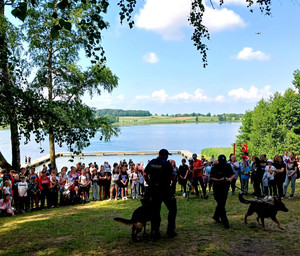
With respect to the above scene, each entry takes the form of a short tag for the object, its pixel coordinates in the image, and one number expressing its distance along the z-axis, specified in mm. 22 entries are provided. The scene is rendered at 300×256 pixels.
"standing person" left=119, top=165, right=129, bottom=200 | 12626
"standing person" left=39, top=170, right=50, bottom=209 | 11469
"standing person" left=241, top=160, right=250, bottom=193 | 11750
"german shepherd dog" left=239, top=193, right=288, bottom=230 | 6531
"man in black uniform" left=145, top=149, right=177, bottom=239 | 5965
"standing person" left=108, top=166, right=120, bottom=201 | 12812
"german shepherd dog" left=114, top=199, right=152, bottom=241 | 5871
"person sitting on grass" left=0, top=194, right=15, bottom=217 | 10119
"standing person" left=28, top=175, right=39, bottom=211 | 11289
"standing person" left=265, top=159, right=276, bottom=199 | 10526
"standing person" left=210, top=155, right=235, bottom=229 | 6879
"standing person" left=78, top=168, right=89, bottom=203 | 12516
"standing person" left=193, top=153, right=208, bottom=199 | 11664
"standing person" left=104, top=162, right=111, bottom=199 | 12992
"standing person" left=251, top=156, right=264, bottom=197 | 10961
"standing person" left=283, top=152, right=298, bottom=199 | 10312
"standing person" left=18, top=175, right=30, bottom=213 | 10867
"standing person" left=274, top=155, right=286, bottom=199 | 10227
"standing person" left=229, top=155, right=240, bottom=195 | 11884
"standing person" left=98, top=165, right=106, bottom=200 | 12934
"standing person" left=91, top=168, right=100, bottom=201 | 12968
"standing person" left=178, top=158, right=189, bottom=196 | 11930
